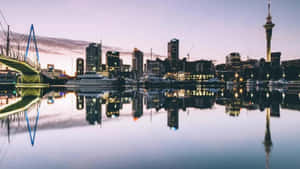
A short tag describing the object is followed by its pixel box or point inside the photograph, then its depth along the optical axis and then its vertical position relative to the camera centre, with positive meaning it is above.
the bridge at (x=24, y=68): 45.64 +4.04
